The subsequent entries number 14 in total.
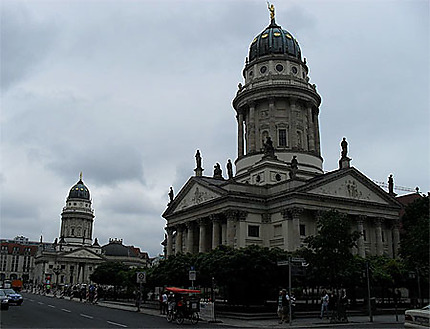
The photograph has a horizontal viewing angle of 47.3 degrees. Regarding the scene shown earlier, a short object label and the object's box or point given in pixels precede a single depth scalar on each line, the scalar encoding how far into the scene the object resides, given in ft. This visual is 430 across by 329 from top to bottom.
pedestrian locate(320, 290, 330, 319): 117.29
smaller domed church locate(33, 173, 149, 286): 508.53
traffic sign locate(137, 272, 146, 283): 133.59
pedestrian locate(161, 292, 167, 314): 129.35
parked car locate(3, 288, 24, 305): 143.74
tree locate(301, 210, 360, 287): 112.16
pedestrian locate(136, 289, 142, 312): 139.31
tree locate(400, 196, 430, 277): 121.60
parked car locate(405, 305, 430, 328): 57.77
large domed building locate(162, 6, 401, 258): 189.78
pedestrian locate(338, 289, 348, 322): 105.09
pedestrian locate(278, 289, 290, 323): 101.56
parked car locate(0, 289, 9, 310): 118.47
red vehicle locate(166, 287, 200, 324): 100.63
